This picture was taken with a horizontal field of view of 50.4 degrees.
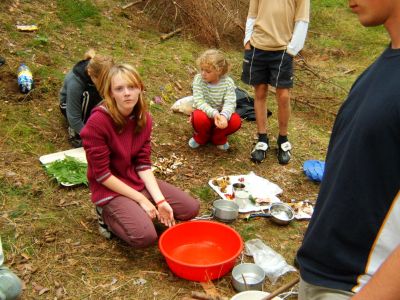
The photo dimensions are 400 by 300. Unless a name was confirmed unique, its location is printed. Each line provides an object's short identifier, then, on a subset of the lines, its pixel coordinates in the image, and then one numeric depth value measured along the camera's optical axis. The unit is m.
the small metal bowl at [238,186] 3.63
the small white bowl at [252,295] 2.38
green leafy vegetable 3.44
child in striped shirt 3.98
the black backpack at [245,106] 5.00
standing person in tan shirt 3.82
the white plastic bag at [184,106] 4.82
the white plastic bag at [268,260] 2.77
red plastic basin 2.64
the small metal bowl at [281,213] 3.29
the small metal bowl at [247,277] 2.54
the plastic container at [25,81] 4.39
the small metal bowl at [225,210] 3.25
